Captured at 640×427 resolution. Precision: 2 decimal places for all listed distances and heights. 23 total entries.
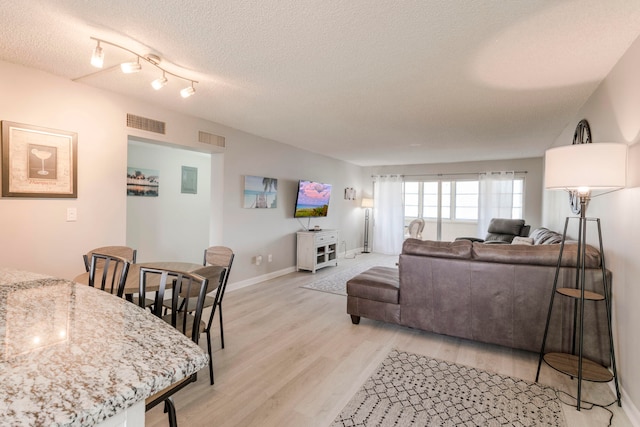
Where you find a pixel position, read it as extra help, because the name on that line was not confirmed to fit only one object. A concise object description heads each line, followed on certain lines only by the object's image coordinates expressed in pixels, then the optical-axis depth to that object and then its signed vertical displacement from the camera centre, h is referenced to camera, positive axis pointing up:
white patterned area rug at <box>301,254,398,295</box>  4.84 -1.18
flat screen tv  5.86 +0.14
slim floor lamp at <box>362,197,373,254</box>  8.36 -0.32
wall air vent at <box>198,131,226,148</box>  4.08 +0.85
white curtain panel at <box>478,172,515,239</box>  6.93 +0.27
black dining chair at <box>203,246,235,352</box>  2.79 -0.50
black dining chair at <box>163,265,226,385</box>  2.11 -0.48
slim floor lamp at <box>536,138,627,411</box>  1.94 +0.20
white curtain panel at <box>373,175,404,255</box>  8.17 -0.16
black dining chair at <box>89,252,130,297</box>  1.92 -0.50
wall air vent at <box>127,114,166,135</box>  3.35 +0.85
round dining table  2.09 -0.54
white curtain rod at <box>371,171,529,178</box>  6.90 +0.84
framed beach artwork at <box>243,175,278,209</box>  4.82 +0.21
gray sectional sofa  2.53 -0.74
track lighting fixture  2.06 +0.97
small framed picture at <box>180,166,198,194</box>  5.65 +0.42
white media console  5.80 -0.78
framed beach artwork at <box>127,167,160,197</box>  4.87 +0.33
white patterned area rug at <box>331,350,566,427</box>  1.91 -1.23
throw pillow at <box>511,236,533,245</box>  4.48 -0.42
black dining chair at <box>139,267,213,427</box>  1.16 -0.54
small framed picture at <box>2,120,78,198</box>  2.56 +0.33
